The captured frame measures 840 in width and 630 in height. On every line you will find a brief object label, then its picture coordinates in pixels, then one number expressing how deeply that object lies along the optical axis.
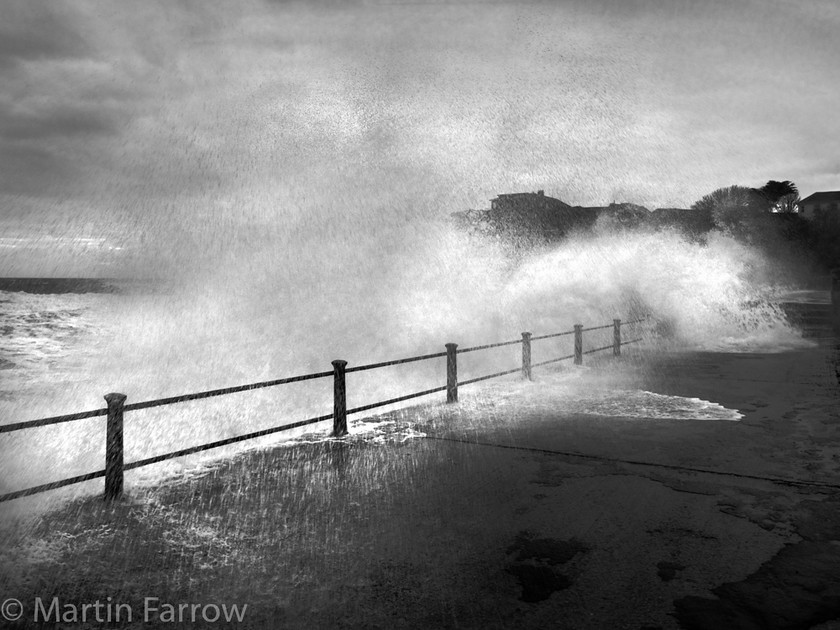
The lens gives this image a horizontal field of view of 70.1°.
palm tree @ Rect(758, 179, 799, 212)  91.62
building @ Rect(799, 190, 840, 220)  121.06
